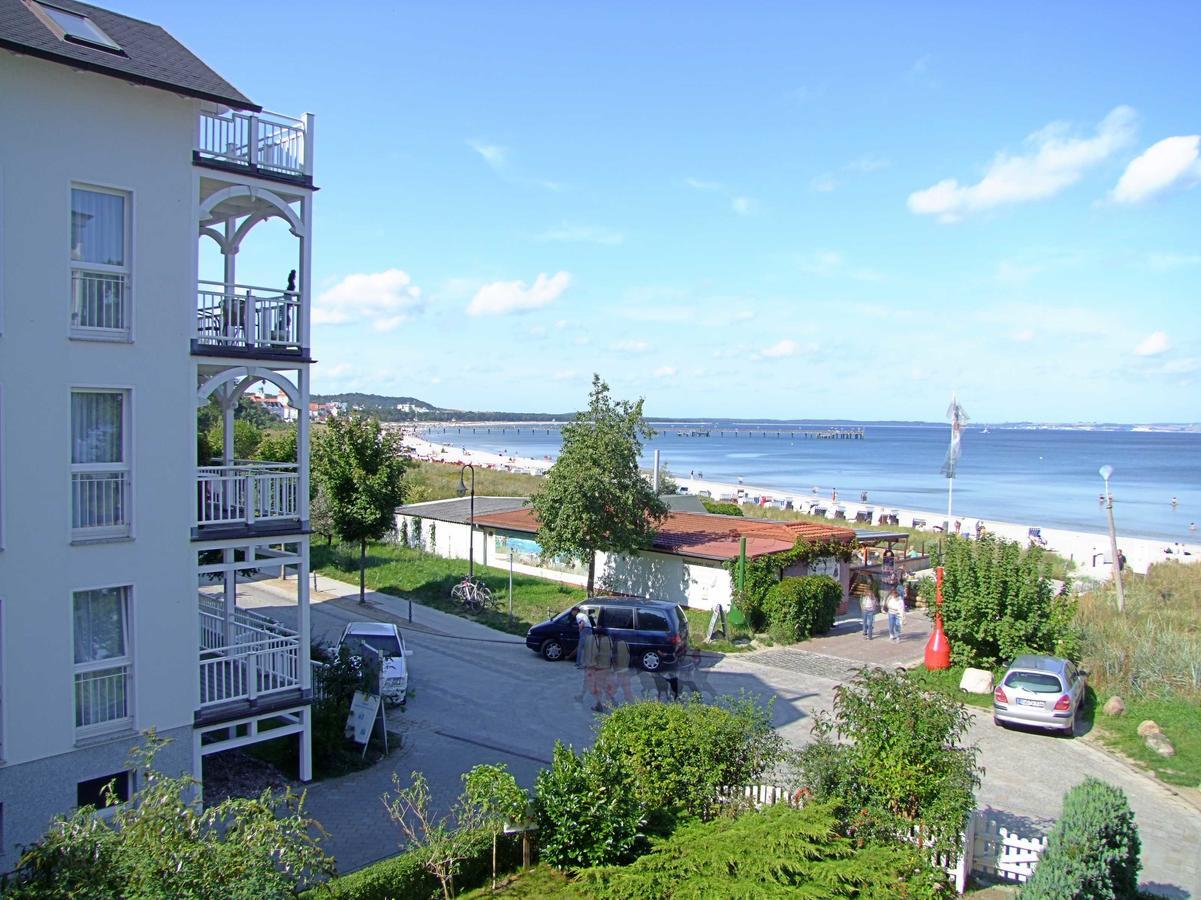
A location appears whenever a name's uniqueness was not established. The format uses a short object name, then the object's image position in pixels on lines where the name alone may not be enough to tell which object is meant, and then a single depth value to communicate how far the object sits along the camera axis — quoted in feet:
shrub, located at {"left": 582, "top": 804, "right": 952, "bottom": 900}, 27.17
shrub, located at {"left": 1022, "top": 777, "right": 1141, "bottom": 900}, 28.50
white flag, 95.50
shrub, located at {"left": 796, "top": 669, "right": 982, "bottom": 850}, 31.17
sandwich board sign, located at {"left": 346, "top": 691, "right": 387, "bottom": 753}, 45.68
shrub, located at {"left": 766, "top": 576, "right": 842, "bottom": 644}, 76.48
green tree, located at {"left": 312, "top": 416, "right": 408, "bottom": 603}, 81.92
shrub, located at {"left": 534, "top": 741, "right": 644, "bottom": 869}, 31.91
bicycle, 86.17
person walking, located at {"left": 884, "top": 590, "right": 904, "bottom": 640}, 78.79
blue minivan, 66.23
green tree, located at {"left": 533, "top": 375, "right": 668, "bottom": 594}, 81.10
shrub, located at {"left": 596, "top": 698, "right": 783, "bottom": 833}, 33.49
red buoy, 64.85
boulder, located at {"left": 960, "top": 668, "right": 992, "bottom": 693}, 61.87
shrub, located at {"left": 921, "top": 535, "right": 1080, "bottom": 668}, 61.93
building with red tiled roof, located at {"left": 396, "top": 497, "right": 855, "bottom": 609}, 84.69
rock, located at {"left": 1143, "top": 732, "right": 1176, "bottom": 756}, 50.08
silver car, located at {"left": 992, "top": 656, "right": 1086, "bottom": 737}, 52.65
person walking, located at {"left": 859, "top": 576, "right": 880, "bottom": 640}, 79.10
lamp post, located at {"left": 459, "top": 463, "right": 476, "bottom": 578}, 90.84
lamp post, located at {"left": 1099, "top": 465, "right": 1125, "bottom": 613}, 79.15
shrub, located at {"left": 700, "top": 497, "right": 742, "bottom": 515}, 134.92
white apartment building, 33.01
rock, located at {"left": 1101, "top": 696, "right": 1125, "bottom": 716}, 55.72
